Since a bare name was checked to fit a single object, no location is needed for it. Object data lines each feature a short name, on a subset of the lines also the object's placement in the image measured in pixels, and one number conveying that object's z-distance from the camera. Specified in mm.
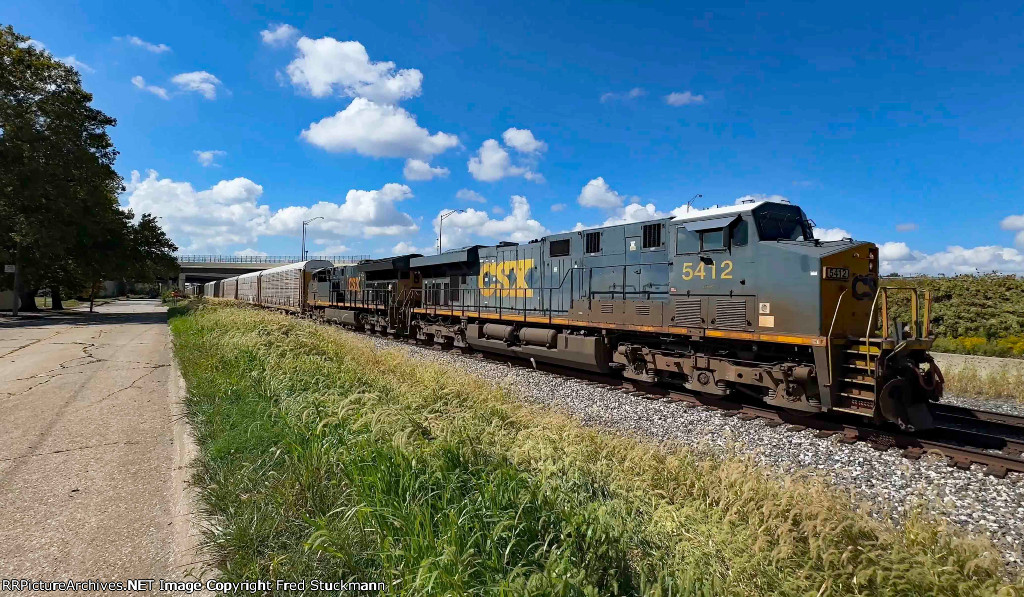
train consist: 6738
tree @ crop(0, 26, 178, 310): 25109
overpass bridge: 77162
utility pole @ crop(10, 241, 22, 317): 27014
